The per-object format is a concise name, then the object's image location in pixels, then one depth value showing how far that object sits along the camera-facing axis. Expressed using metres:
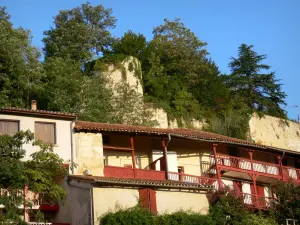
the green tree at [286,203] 31.17
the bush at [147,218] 24.73
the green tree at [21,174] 22.11
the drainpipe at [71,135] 29.38
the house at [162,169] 26.31
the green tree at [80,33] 46.62
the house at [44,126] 29.08
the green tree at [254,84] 54.16
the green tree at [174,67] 46.28
